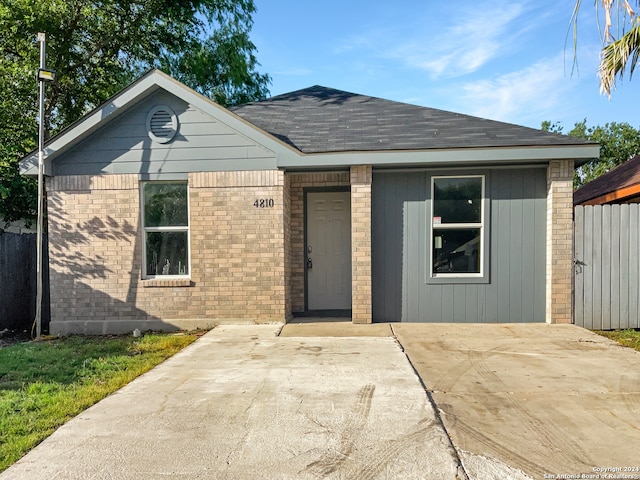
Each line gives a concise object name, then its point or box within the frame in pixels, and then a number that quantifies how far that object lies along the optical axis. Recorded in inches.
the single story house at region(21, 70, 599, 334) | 284.7
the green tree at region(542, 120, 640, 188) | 1144.8
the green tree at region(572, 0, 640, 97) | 275.0
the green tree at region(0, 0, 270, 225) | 461.4
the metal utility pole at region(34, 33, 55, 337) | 267.4
